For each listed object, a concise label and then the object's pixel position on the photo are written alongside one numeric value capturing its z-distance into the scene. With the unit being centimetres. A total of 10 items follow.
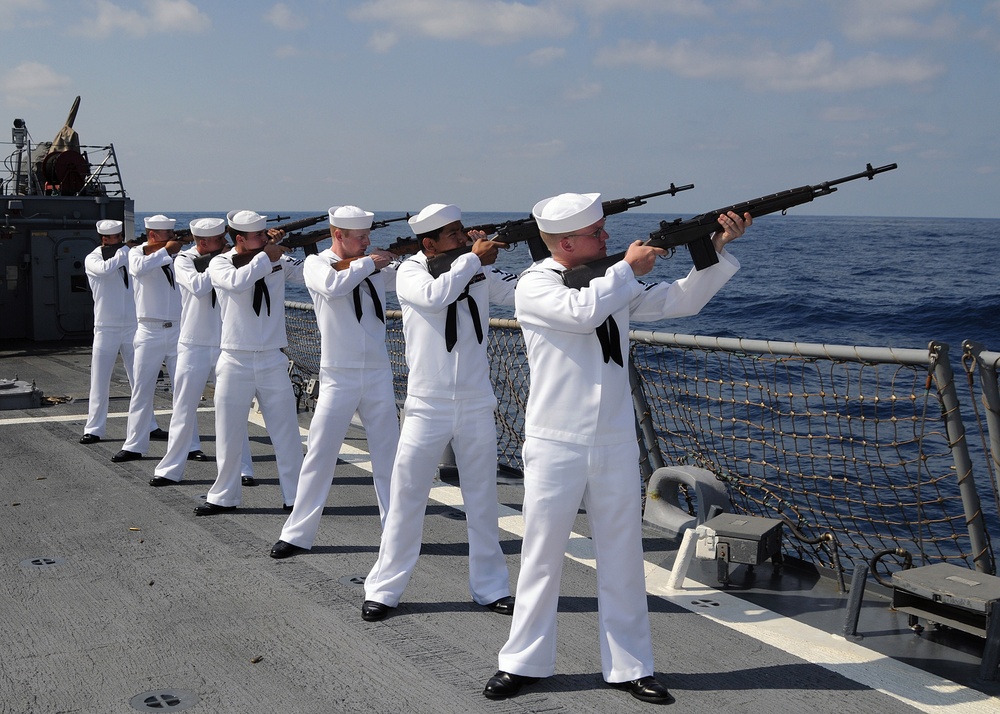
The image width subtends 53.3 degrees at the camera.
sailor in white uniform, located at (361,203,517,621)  464
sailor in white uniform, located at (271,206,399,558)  549
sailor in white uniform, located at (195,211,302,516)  637
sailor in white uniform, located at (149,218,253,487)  714
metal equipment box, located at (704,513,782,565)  479
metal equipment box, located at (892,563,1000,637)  391
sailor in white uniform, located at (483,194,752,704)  376
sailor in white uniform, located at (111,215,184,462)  814
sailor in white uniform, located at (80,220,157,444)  881
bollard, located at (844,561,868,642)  423
